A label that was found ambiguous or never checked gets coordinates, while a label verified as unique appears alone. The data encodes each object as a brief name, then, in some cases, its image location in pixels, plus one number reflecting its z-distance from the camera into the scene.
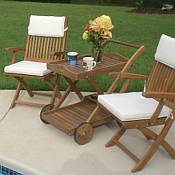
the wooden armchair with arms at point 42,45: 5.04
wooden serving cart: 4.08
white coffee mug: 4.27
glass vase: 4.62
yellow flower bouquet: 4.43
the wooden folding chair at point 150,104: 3.51
